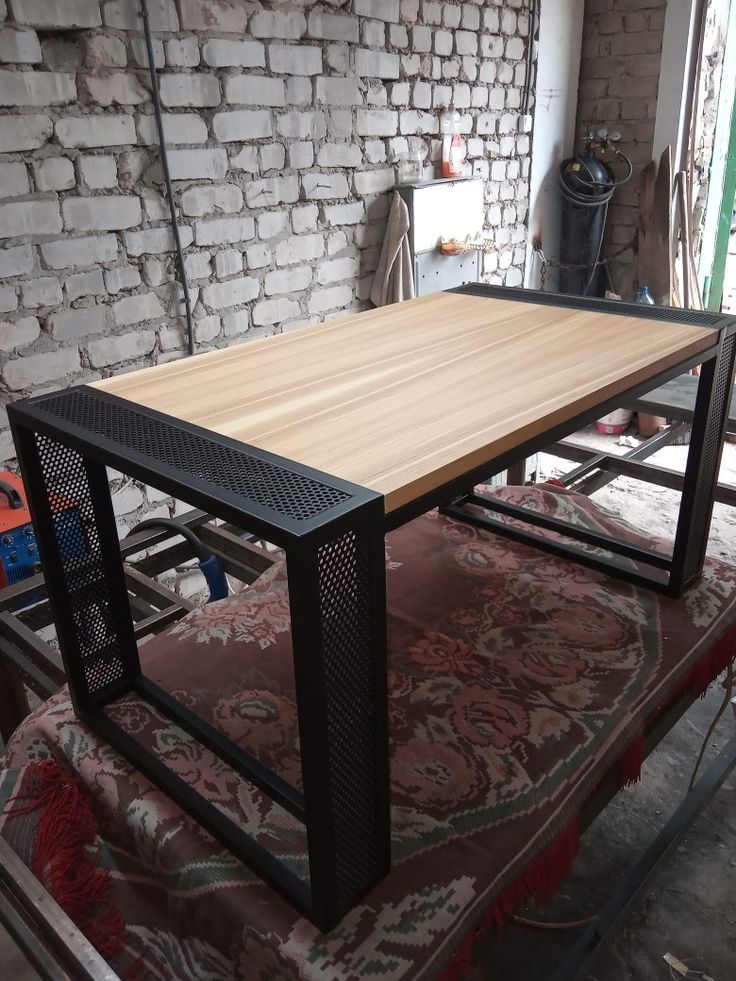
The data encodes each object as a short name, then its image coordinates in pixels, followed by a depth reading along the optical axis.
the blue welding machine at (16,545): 2.06
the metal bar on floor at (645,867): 1.35
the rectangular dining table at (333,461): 0.86
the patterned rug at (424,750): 1.03
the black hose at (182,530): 1.97
